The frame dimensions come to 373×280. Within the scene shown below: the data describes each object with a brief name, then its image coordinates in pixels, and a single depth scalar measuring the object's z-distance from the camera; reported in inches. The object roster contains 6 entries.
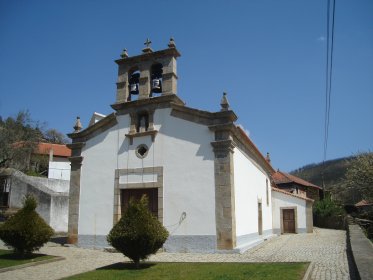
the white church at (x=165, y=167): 519.8
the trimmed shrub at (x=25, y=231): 437.1
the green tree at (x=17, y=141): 1063.6
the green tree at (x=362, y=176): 900.0
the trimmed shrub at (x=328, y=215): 1143.9
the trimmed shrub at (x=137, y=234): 368.5
